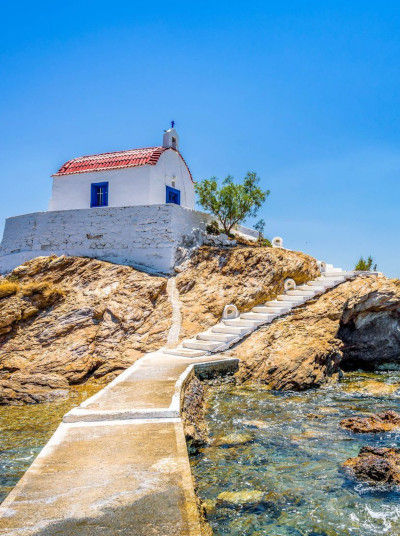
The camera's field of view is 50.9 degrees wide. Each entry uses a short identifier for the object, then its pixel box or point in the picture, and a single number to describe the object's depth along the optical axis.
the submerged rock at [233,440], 8.13
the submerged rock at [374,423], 8.87
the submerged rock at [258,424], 9.16
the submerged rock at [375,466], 6.45
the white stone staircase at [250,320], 15.08
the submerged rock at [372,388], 12.82
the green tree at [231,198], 21.12
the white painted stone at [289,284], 18.81
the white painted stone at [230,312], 17.09
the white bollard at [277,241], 23.50
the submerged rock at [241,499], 5.78
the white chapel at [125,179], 22.16
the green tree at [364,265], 32.69
